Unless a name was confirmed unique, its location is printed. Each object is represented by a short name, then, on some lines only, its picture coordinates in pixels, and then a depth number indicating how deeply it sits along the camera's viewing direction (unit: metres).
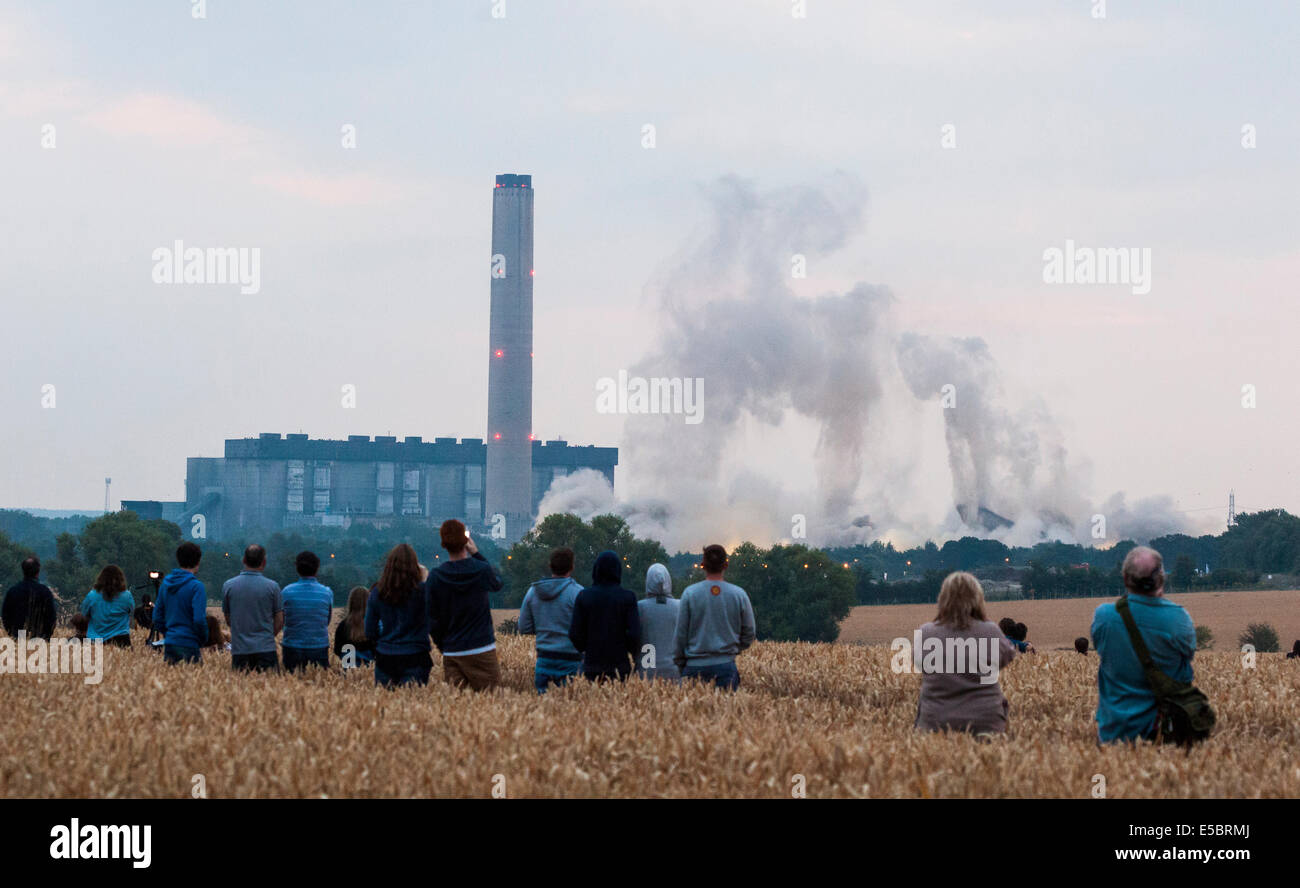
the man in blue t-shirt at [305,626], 17.47
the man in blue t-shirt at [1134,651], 10.23
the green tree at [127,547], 138.38
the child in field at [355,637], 17.33
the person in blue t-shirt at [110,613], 19.17
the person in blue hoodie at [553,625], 15.38
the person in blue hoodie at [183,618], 17.00
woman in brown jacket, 10.68
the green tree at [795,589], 116.75
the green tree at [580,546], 132.25
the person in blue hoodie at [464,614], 13.68
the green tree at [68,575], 130.60
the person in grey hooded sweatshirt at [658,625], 15.05
